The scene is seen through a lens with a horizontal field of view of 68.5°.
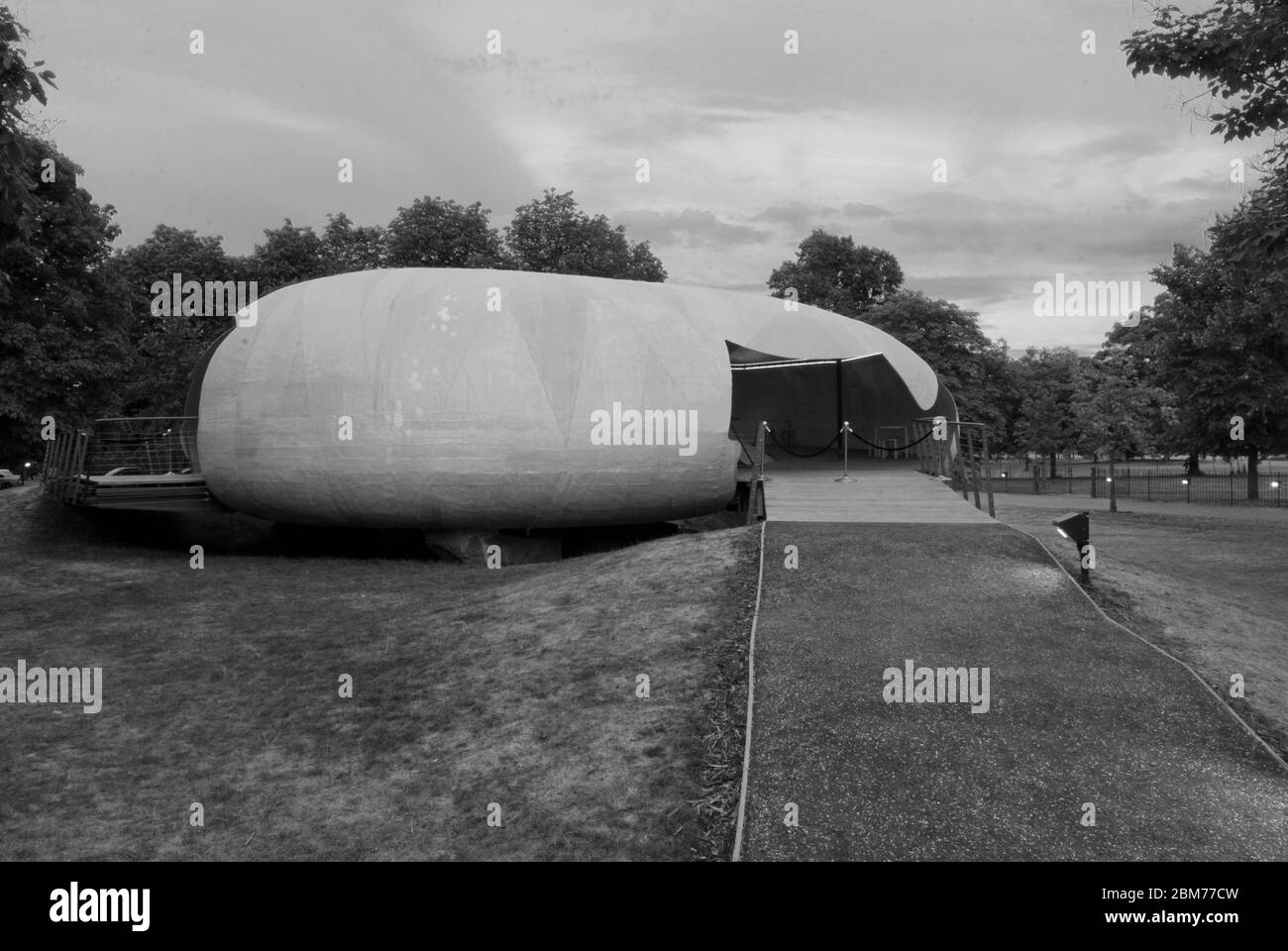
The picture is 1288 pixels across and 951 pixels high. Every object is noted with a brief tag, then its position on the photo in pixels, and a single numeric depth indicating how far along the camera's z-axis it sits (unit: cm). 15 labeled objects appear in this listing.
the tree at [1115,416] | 4222
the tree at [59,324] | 2798
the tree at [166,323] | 3719
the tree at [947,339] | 4166
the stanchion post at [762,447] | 1830
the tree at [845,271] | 4897
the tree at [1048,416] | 5375
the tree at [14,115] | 1131
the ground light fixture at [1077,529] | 1185
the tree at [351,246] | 4144
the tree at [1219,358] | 3472
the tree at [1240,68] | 1380
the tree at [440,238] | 4097
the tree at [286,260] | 3912
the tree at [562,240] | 4284
